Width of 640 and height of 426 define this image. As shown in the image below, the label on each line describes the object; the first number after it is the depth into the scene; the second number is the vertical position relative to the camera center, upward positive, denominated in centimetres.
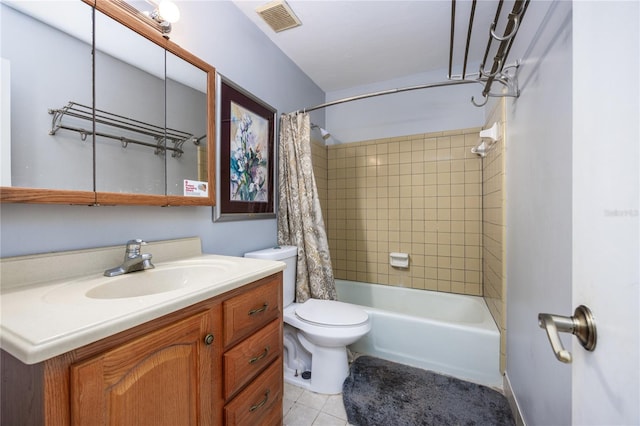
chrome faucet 94 -19
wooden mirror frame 77 +7
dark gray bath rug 133 -109
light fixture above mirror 109 +86
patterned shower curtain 192 +2
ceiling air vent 153 +125
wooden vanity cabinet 50 -41
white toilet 150 -74
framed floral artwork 147 +36
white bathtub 160 -89
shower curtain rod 147 +82
